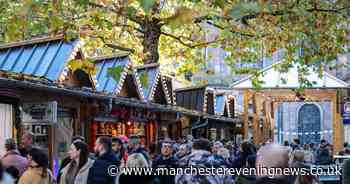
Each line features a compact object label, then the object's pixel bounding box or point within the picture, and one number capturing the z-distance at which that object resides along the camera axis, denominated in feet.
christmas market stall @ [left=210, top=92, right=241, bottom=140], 113.91
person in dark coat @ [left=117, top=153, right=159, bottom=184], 32.17
